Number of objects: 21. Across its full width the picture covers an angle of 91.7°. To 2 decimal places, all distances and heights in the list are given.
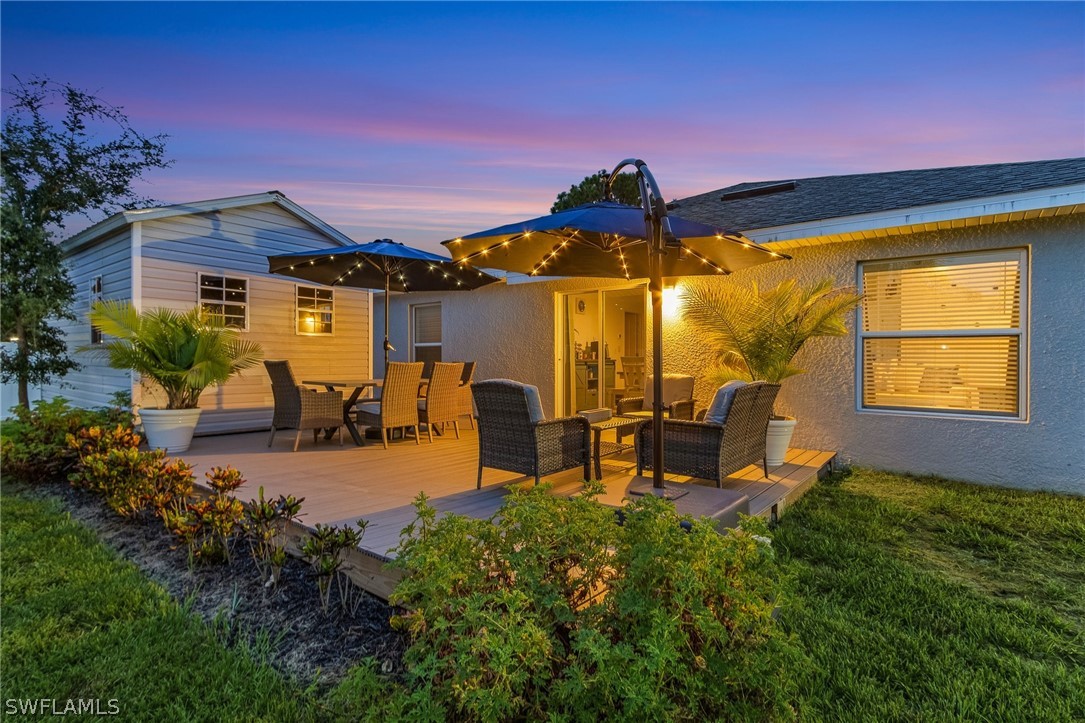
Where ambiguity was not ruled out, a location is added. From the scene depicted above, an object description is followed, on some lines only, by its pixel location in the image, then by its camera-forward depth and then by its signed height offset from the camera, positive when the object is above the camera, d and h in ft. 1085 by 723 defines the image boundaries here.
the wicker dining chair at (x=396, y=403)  20.72 -2.21
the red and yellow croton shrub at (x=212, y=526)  11.44 -3.93
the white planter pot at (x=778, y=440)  18.06 -3.10
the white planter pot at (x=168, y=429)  20.95 -3.21
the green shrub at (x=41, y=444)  18.43 -3.39
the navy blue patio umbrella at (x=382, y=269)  21.61 +3.65
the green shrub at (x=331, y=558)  9.55 -3.84
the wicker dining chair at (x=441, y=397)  22.36 -2.08
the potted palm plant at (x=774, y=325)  18.31 +0.90
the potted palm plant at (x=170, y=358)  20.93 -0.36
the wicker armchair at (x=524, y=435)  13.51 -2.29
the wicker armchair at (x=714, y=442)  13.75 -2.52
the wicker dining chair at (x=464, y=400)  24.08 -2.38
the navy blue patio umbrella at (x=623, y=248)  11.31 +3.09
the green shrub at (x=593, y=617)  5.08 -2.89
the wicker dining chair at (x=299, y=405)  20.36 -2.20
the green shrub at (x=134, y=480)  13.93 -3.67
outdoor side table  15.42 -2.77
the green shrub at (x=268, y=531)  10.58 -3.82
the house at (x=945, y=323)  16.49 +0.96
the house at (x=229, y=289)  24.77 +3.13
